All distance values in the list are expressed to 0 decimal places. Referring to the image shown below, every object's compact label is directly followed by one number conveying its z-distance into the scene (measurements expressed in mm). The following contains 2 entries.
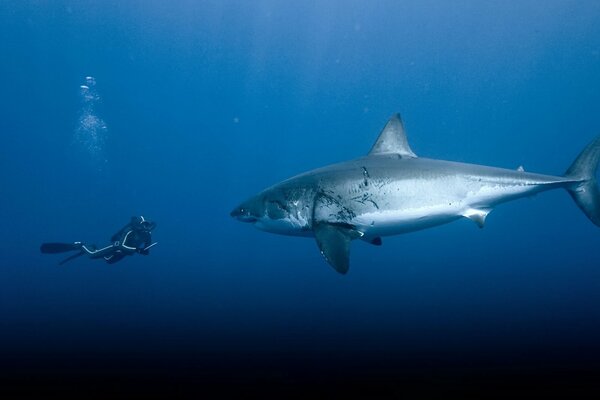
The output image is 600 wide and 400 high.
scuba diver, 12305
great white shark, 4812
